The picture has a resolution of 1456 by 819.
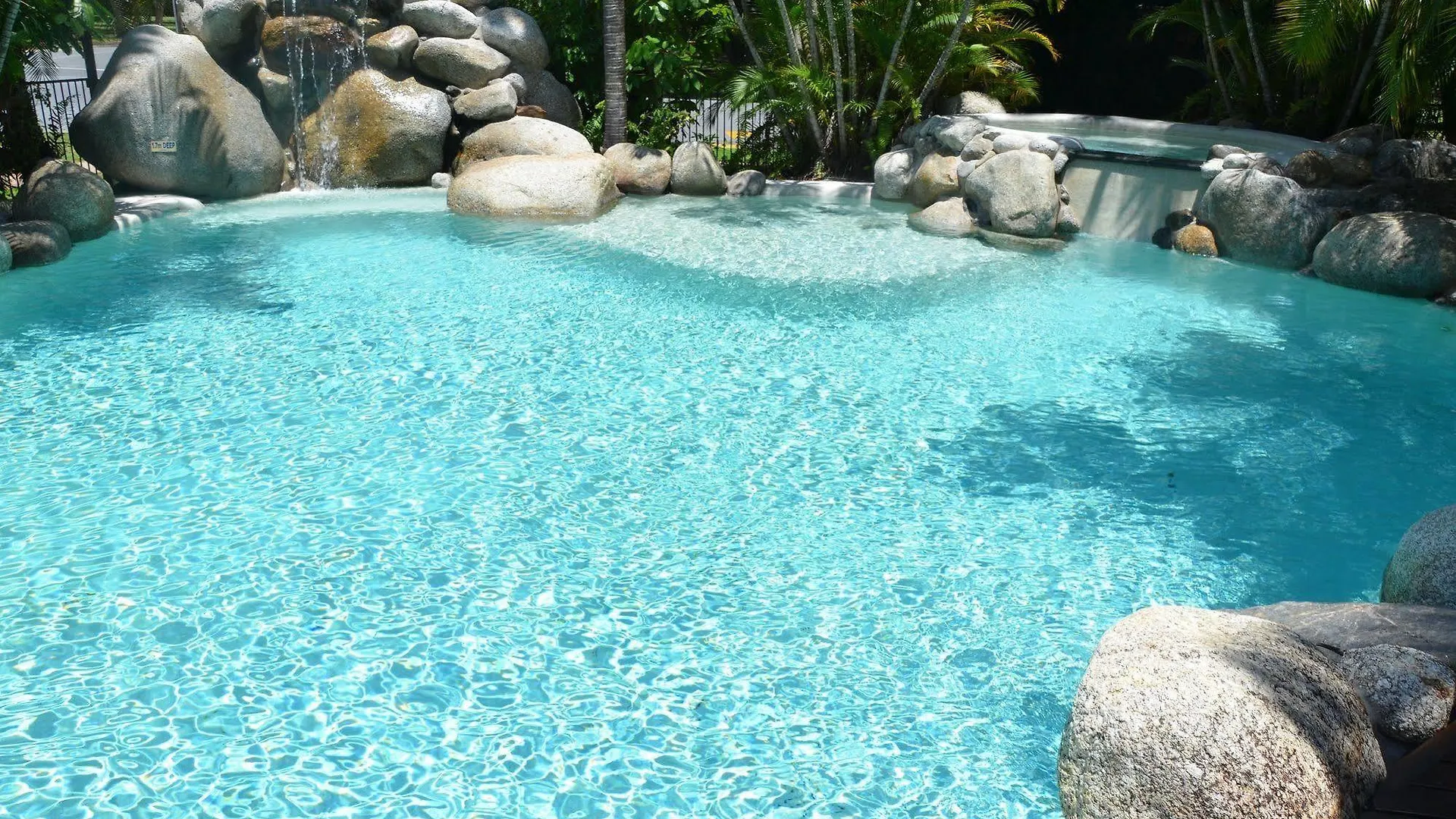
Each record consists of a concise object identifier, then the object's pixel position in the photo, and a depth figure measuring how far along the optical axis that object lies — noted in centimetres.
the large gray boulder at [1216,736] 361
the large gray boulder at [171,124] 1423
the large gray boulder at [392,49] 1642
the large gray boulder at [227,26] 1548
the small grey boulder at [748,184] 1634
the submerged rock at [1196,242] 1305
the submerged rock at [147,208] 1348
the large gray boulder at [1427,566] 504
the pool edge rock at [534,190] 1420
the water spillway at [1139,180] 1377
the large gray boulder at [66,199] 1238
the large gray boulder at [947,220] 1371
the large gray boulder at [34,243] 1142
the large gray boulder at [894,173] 1569
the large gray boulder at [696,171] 1623
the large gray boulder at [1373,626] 448
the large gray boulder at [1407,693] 408
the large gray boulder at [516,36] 1708
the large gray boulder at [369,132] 1622
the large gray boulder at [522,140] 1602
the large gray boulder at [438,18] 1662
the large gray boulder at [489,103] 1653
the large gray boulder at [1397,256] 1123
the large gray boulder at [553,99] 1755
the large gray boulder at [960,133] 1502
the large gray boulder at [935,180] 1482
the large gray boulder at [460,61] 1650
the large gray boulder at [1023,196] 1346
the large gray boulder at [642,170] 1611
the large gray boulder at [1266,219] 1243
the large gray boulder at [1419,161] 1269
